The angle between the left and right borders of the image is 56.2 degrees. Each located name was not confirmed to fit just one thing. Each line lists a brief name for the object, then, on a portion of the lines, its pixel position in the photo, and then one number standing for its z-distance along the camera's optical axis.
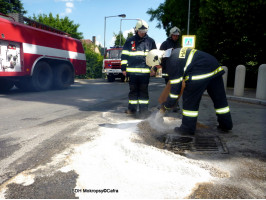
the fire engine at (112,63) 18.70
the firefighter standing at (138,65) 5.16
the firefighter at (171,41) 5.69
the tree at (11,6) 28.72
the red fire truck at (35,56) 8.40
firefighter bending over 3.52
